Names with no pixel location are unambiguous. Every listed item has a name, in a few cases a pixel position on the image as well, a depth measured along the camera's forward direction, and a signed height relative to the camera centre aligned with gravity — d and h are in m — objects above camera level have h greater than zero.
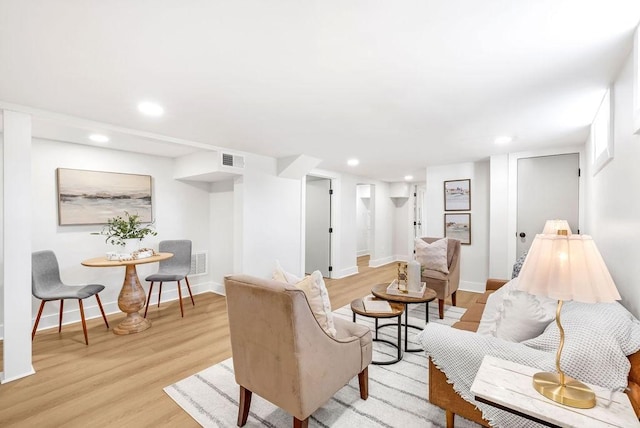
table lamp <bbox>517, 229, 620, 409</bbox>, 1.12 -0.27
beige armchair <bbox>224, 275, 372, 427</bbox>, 1.49 -0.77
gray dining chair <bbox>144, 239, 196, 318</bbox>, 4.05 -0.66
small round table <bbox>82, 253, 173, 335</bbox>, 3.22 -1.00
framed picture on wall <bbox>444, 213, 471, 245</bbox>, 5.06 -0.26
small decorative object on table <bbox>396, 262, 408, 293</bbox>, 2.98 -0.69
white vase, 3.31 -0.40
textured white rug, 1.83 -1.30
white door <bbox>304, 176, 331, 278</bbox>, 6.08 -0.28
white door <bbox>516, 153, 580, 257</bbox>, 3.92 +0.27
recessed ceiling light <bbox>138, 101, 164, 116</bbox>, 2.40 +0.88
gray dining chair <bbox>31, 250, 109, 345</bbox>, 2.82 -0.77
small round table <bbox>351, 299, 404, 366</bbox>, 2.32 -0.81
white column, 2.31 -0.27
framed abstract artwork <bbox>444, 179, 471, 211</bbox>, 5.05 +0.30
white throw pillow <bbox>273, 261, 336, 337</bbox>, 1.75 -0.52
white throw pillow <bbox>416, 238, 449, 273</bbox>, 3.88 -0.58
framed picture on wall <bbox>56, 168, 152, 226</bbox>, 3.48 +0.20
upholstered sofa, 1.23 -1.01
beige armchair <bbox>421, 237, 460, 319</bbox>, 3.62 -0.84
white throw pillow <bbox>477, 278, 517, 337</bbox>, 1.80 -0.70
